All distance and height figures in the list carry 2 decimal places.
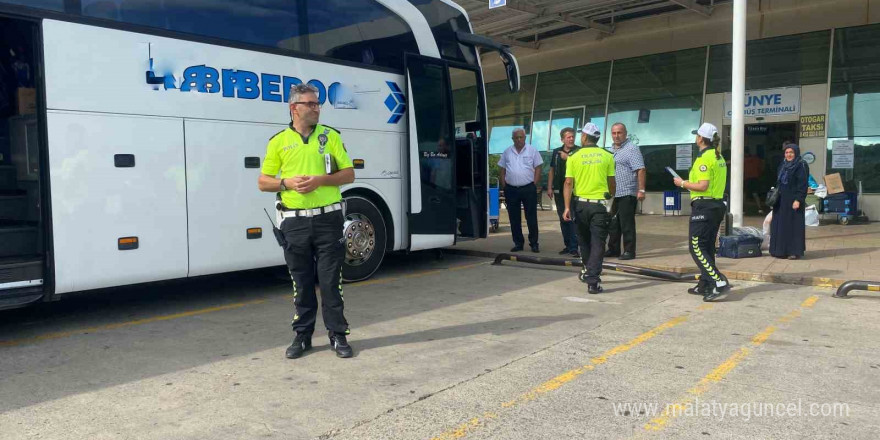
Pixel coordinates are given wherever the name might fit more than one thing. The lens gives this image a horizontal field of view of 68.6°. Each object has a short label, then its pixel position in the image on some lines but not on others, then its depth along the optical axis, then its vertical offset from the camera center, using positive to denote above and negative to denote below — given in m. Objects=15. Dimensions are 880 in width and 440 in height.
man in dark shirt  9.69 +0.10
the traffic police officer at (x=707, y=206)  6.71 -0.22
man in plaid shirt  9.09 +0.05
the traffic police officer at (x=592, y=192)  7.14 -0.05
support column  9.80 +1.19
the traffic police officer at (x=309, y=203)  4.57 -0.08
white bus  5.32 +0.67
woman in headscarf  9.05 -0.34
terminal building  14.70 +2.90
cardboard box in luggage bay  5.87 +0.89
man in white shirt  10.03 +0.15
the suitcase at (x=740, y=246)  9.42 -0.89
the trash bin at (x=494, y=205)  13.87 -0.35
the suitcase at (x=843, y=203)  13.92 -0.43
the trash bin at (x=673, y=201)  17.28 -0.40
